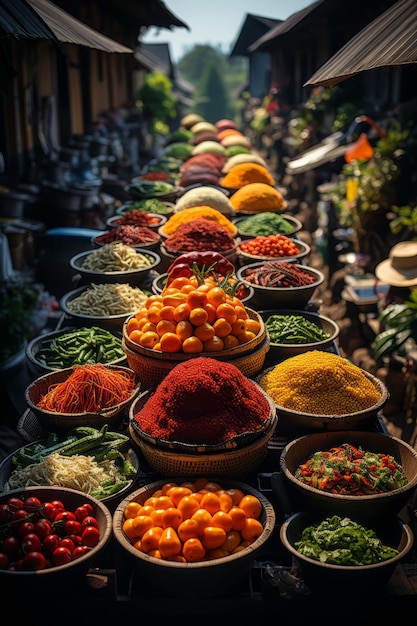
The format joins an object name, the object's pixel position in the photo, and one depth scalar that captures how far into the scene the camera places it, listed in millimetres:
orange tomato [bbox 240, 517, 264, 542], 2607
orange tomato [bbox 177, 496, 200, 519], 2656
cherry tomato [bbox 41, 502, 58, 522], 2680
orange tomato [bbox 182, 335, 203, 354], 3389
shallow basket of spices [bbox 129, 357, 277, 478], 2895
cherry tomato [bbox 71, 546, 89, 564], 2514
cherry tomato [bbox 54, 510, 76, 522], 2656
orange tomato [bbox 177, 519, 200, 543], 2543
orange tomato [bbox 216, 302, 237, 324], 3506
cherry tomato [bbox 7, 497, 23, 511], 2672
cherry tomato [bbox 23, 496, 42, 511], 2686
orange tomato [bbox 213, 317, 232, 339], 3459
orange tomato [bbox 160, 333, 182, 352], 3404
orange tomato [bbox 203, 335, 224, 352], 3432
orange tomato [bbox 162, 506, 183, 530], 2604
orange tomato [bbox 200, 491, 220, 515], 2684
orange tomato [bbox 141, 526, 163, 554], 2532
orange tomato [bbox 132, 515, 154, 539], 2604
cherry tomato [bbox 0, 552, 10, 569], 2449
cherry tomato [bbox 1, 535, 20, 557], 2502
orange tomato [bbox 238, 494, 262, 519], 2699
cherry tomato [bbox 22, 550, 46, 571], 2418
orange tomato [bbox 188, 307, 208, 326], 3406
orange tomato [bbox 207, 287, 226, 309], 3561
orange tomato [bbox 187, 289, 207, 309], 3505
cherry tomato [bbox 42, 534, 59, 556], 2527
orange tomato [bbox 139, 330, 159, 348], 3480
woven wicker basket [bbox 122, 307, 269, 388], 3420
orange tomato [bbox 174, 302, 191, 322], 3455
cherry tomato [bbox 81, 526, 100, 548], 2580
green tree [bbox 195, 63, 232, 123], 74688
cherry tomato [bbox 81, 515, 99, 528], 2645
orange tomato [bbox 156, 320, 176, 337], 3482
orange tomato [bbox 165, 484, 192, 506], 2740
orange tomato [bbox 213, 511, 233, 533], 2588
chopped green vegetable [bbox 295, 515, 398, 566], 2574
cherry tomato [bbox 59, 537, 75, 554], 2547
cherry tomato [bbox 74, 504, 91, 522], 2693
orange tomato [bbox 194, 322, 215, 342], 3420
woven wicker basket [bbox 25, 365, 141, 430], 3350
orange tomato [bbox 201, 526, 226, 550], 2516
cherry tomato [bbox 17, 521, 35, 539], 2561
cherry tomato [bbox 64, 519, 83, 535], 2609
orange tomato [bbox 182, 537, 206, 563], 2479
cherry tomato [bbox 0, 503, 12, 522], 2609
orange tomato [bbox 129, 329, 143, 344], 3578
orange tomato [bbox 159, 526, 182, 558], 2482
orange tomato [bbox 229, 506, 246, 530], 2615
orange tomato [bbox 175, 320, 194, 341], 3436
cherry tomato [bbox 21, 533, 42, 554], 2484
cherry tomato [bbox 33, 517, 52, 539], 2572
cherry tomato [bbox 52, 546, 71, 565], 2480
